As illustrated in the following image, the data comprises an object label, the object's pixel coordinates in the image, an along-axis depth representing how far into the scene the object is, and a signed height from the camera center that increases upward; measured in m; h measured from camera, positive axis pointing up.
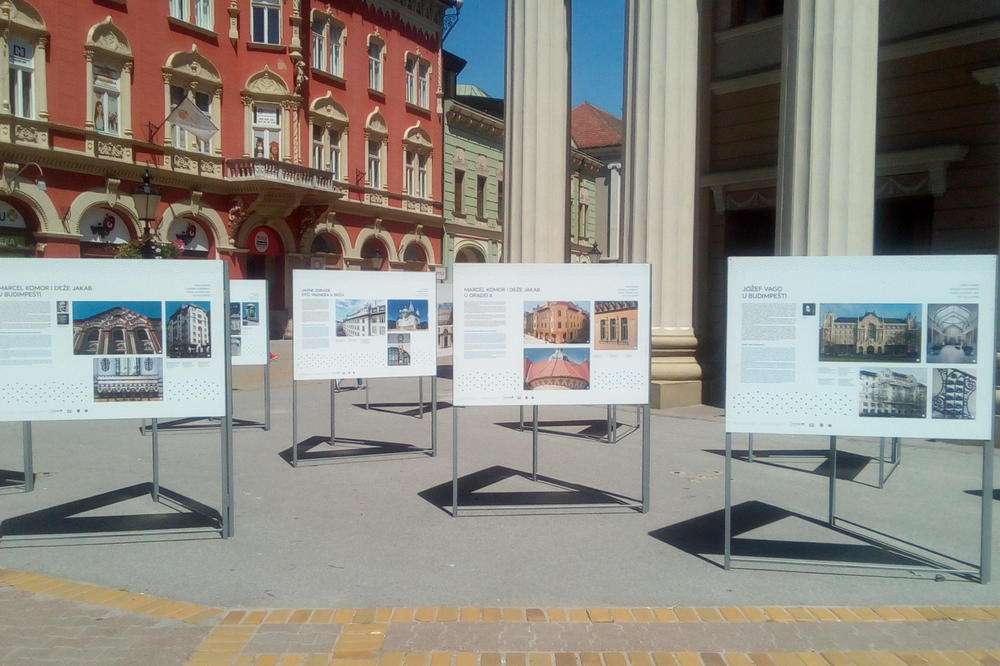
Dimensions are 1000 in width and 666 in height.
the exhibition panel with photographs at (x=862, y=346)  5.01 -0.19
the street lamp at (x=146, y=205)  14.59 +2.01
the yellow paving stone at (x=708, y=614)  4.47 -1.74
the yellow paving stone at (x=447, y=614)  4.45 -1.75
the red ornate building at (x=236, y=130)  22.75 +6.57
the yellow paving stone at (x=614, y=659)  3.93 -1.76
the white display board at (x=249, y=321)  11.05 -0.13
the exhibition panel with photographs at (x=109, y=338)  5.57 -0.20
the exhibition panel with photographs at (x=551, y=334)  6.32 -0.16
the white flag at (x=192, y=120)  21.78 +5.48
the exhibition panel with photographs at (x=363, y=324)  8.56 -0.13
